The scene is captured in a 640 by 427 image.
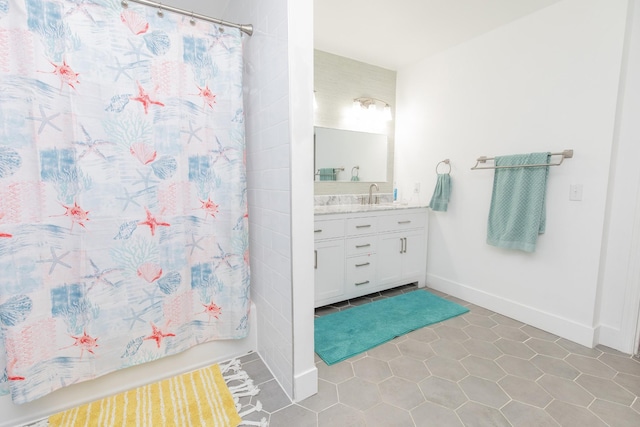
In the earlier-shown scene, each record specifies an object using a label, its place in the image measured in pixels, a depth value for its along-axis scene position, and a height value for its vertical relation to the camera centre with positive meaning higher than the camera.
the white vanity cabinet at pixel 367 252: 2.42 -0.64
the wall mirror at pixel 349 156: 2.92 +0.30
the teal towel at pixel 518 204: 2.10 -0.15
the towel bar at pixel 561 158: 1.96 +0.19
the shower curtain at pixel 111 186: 1.20 -0.02
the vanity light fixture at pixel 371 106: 3.05 +0.85
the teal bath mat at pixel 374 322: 1.94 -1.10
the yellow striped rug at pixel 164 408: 1.32 -1.11
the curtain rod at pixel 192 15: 1.34 +0.86
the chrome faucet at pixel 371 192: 3.17 -0.10
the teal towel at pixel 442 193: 2.74 -0.09
